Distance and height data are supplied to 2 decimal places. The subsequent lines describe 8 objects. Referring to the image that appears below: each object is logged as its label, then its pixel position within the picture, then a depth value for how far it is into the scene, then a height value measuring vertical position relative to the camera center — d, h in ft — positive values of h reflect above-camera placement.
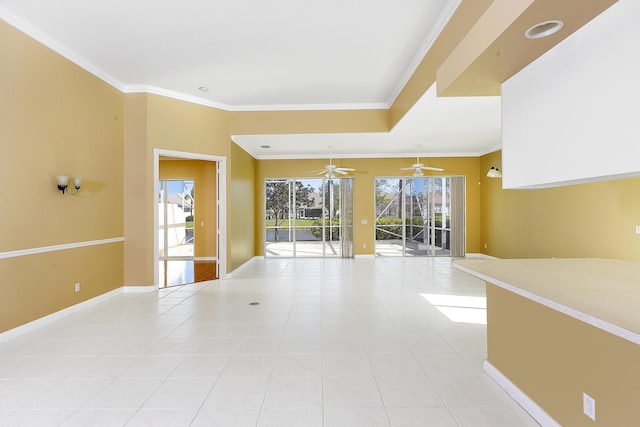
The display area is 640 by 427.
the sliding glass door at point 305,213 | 29.17 +0.34
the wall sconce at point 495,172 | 21.85 +2.99
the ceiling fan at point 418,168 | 23.78 +3.65
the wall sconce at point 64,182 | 12.27 +1.46
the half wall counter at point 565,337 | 4.33 -2.20
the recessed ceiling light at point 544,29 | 5.22 +3.17
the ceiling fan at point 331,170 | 23.90 +3.59
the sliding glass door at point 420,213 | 29.09 +0.25
